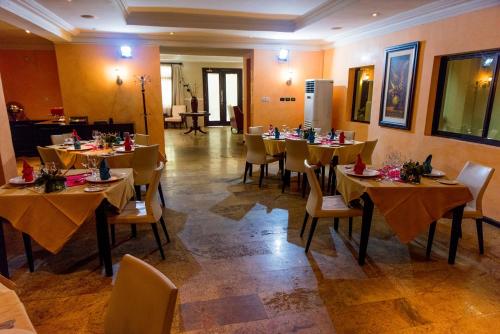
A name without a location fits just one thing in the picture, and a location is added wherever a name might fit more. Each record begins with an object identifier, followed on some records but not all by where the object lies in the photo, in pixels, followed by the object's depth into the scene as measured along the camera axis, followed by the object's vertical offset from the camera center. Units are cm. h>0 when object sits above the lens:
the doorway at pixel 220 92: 1306 +28
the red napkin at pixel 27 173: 271 -63
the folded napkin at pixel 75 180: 272 -71
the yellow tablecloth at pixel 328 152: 454 -75
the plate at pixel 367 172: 297 -69
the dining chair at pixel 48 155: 391 -69
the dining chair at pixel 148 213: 276 -101
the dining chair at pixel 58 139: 486 -62
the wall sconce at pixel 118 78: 693 +44
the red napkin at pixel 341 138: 485 -58
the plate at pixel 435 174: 304 -70
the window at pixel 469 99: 387 +1
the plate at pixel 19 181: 266 -69
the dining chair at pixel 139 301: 112 -76
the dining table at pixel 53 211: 244 -87
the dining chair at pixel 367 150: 470 -74
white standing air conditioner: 723 -6
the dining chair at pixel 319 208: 292 -101
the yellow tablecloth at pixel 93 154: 390 -72
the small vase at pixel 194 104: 1160 -19
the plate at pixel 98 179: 275 -70
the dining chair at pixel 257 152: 504 -84
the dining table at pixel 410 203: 272 -88
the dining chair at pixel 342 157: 456 -83
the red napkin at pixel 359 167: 303 -64
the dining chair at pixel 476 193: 293 -86
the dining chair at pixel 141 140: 510 -66
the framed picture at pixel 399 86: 500 +23
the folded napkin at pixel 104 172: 280 -64
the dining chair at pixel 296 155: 453 -80
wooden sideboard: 692 -73
